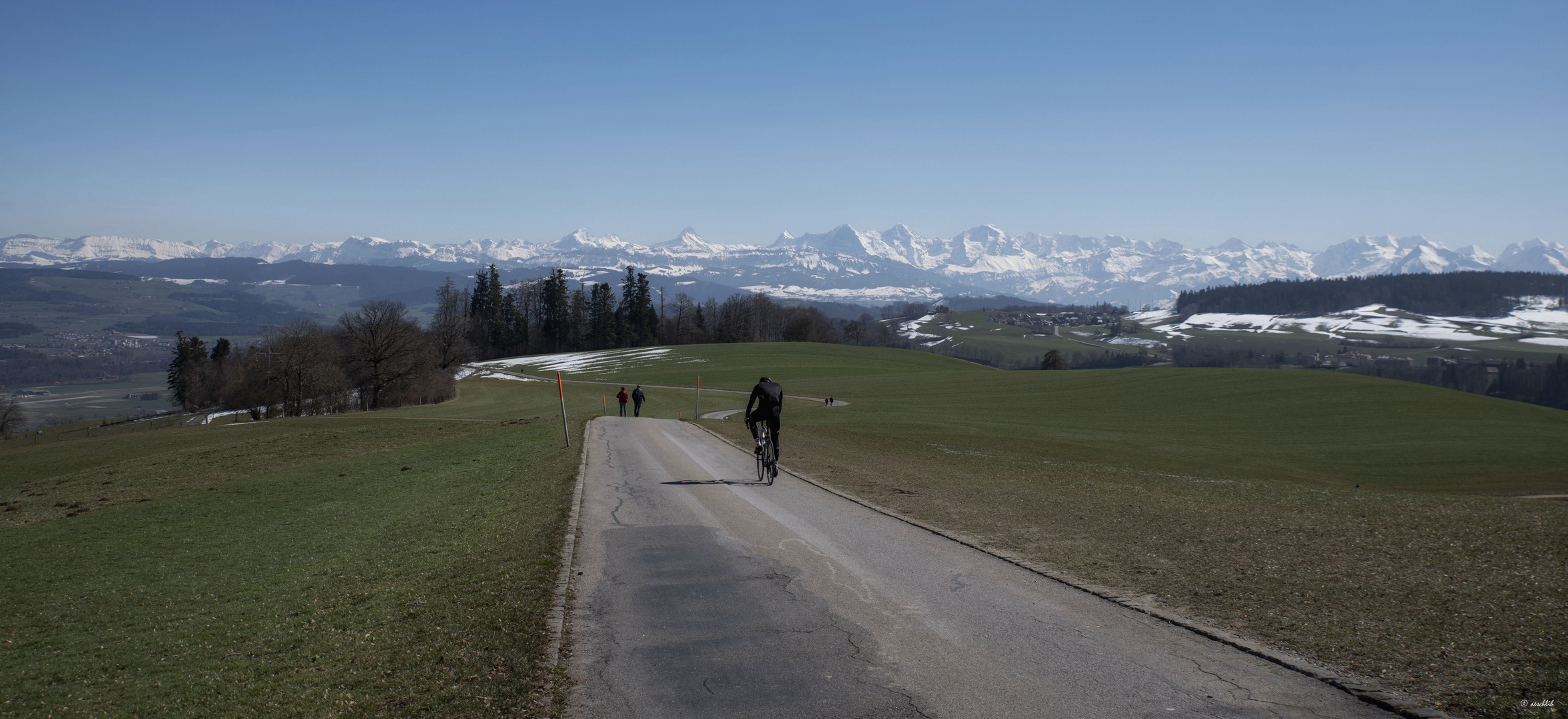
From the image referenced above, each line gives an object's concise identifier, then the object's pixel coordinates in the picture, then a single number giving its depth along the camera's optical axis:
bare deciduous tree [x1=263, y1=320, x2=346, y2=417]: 62.78
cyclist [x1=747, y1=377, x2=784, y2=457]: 17.58
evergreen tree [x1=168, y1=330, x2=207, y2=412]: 88.38
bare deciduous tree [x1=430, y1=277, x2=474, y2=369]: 88.75
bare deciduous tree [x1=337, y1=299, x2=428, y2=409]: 65.62
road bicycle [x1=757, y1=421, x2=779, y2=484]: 17.50
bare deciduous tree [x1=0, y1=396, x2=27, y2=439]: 80.29
